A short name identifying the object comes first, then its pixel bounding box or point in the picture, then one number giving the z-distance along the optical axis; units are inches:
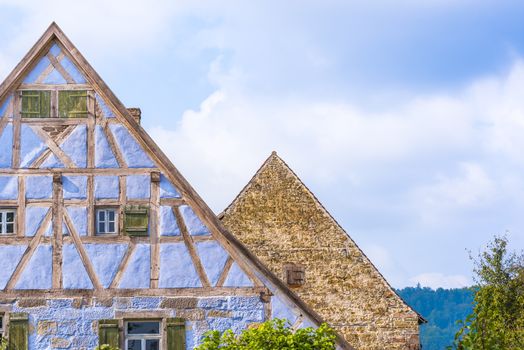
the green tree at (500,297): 671.1
